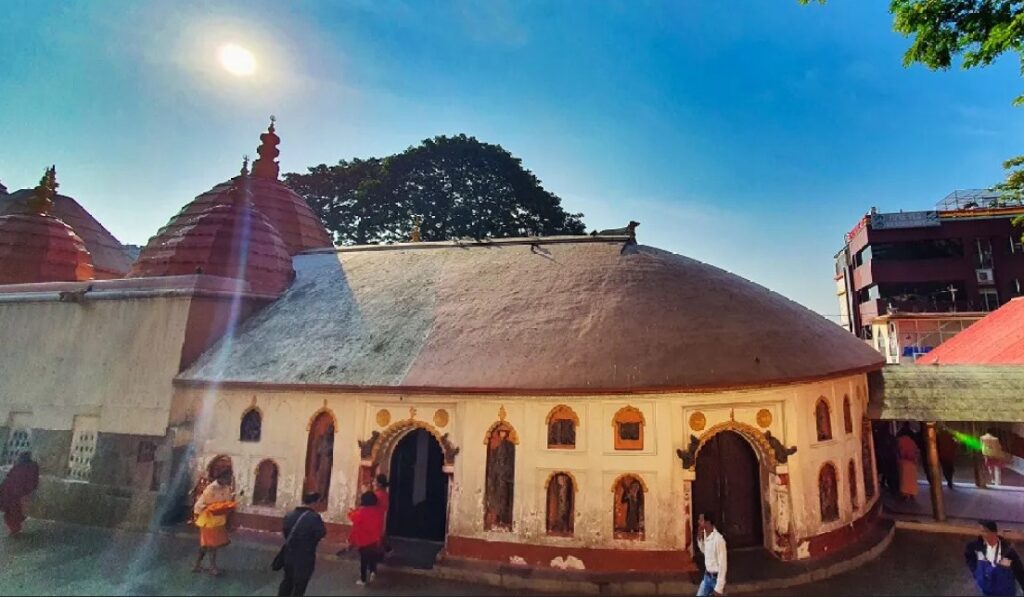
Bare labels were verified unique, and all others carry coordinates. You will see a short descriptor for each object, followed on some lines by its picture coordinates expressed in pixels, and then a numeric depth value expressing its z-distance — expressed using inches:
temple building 319.9
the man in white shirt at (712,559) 256.8
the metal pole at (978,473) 485.7
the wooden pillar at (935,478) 390.3
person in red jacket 293.4
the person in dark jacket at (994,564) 250.1
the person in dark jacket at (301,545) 268.2
